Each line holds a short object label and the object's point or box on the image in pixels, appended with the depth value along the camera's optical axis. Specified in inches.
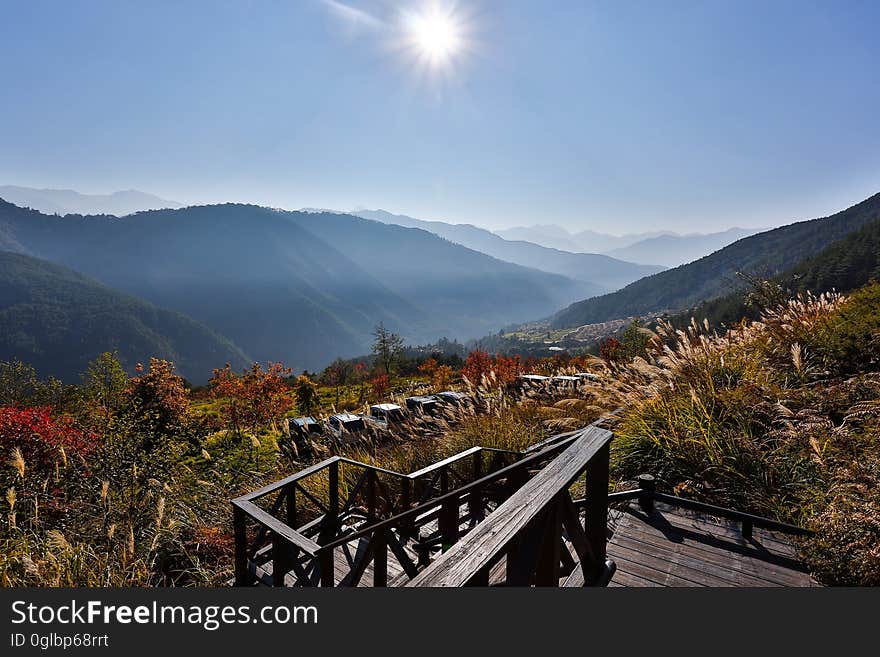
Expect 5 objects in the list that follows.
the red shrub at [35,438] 237.1
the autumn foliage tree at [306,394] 651.5
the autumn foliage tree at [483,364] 601.5
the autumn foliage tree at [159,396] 431.3
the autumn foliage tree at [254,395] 551.5
